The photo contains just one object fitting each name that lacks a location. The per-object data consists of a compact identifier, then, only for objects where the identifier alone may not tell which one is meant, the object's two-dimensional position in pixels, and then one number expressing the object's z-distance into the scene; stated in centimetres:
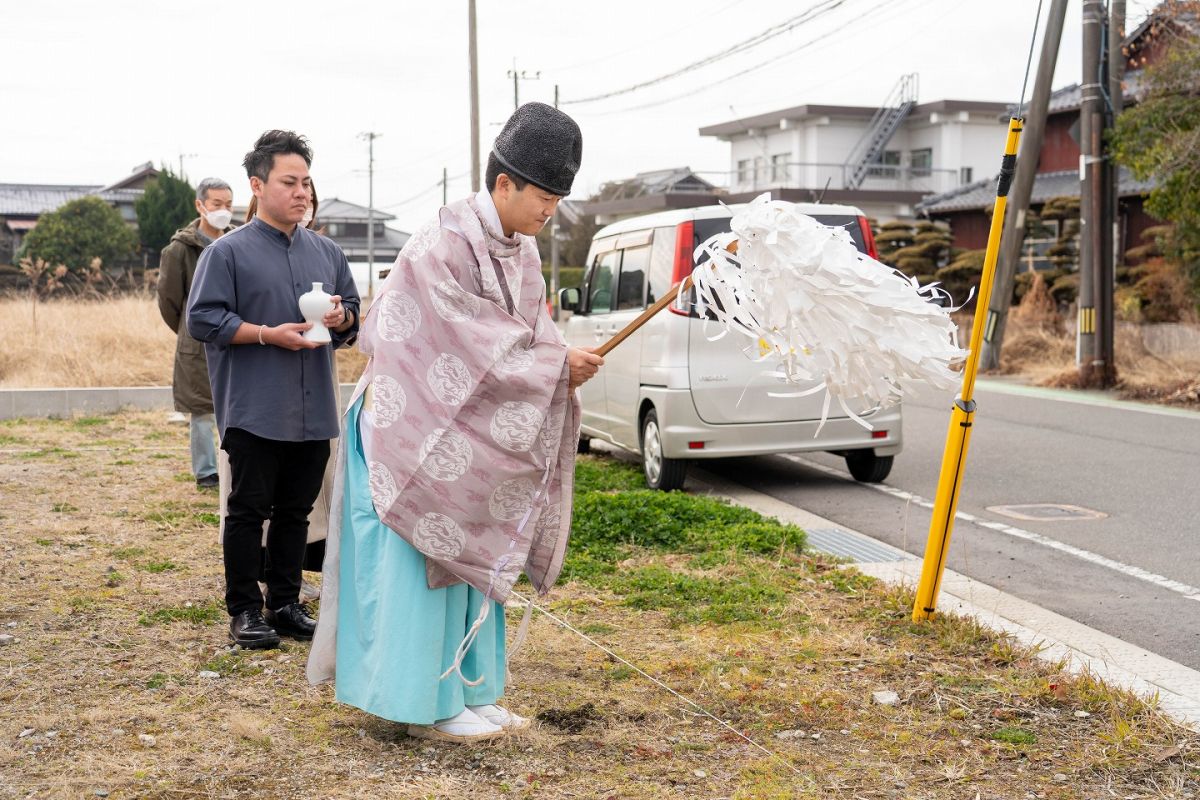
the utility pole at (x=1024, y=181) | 1619
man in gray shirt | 449
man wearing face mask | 711
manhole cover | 782
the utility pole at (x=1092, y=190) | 1627
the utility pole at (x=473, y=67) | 2997
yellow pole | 452
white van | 841
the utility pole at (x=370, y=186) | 5759
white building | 4500
